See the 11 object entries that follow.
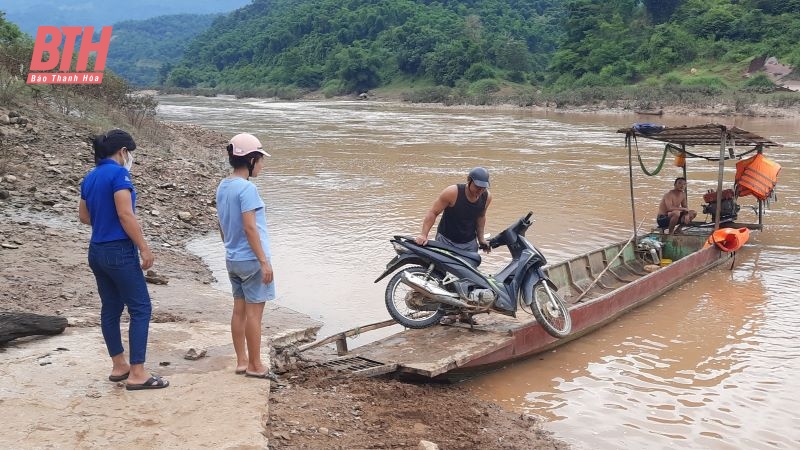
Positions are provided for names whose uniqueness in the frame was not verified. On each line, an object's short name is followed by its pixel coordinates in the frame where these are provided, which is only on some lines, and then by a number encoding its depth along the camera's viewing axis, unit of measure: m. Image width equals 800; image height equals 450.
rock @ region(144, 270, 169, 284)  7.30
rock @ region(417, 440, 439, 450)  3.81
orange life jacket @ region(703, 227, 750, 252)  9.02
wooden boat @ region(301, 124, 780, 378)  5.10
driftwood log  4.48
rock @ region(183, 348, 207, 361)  4.60
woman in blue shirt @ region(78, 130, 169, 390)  3.84
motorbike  5.48
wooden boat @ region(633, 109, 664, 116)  39.15
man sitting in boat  9.98
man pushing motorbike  5.64
